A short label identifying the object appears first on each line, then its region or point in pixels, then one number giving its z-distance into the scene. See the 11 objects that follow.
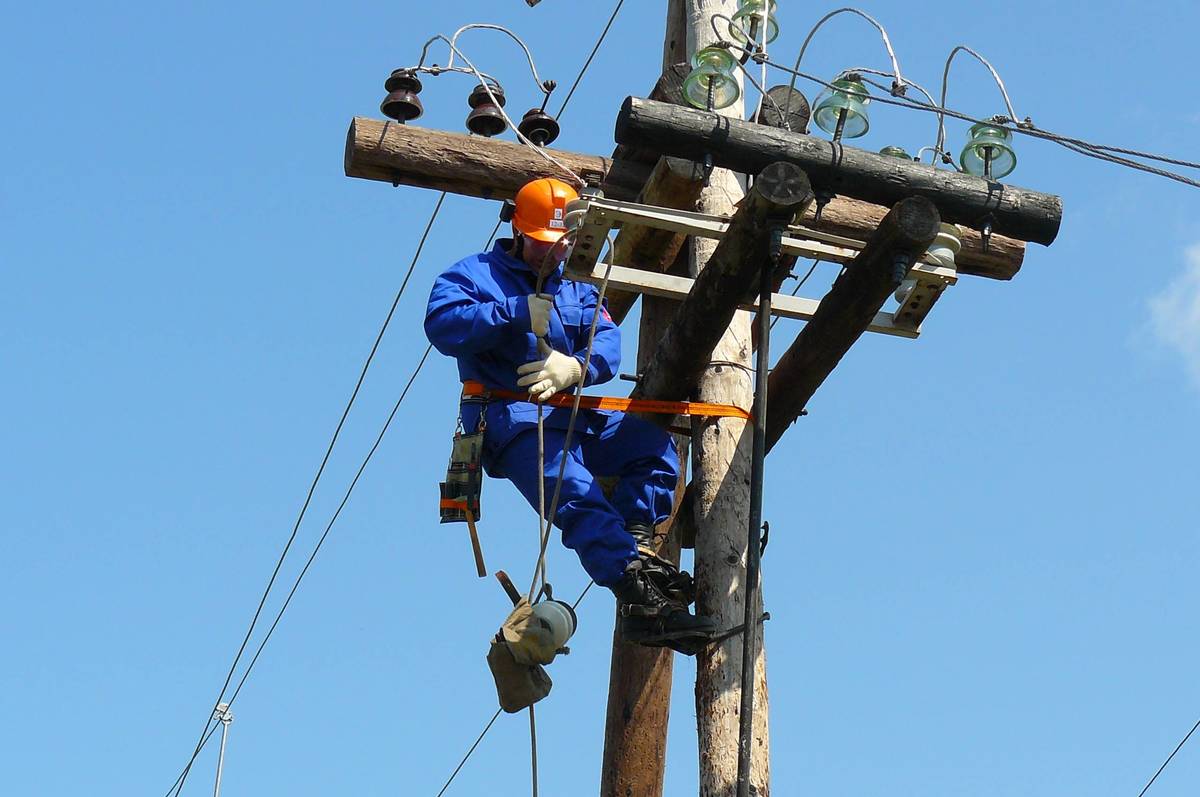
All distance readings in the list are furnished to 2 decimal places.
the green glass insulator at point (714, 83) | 11.21
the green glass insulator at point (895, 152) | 11.79
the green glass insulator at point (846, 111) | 11.27
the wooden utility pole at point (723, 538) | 10.76
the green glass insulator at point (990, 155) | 11.39
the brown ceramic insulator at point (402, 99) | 13.23
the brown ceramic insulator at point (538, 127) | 13.96
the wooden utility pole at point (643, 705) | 12.37
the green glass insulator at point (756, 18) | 12.83
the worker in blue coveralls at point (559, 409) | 11.09
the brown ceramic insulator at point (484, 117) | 13.42
